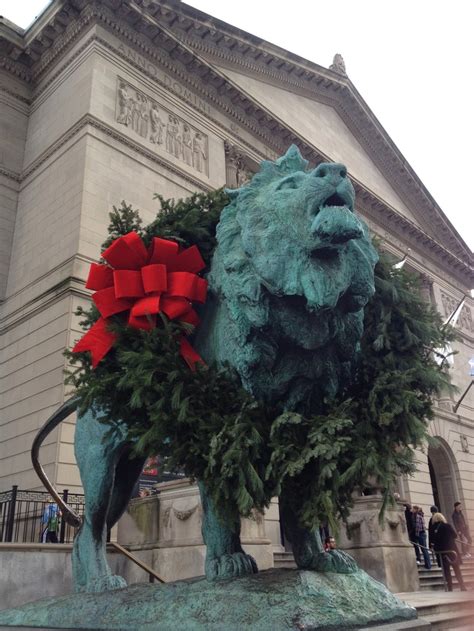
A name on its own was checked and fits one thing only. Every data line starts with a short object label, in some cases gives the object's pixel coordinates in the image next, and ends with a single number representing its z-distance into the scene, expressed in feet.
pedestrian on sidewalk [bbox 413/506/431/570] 48.39
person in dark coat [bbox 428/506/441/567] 39.54
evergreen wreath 8.46
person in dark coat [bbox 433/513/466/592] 36.49
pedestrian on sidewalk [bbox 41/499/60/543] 37.09
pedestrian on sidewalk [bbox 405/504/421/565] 50.72
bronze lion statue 8.74
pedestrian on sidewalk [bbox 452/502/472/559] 44.46
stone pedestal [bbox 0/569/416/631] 7.26
